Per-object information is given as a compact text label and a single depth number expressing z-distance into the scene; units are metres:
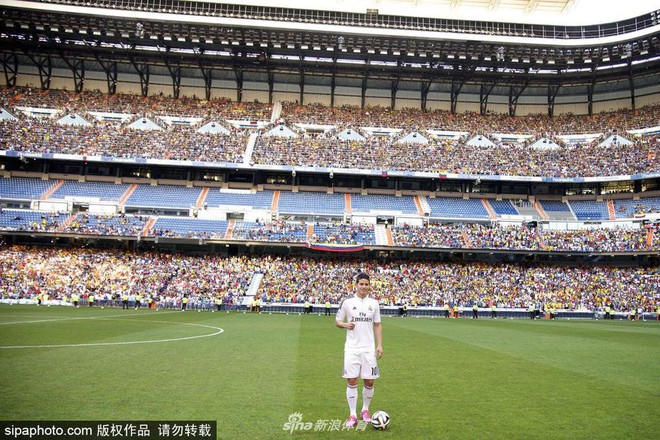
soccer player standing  7.30
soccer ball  6.97
